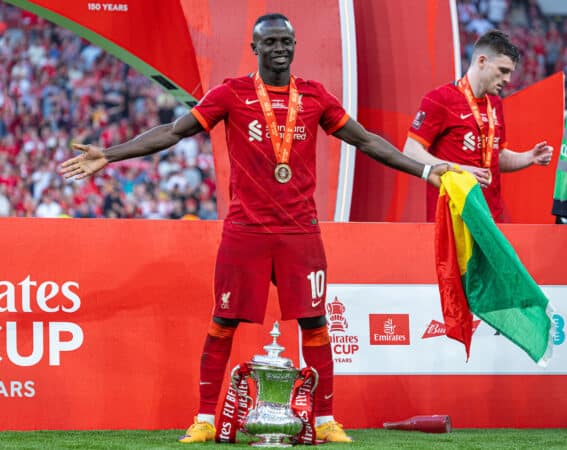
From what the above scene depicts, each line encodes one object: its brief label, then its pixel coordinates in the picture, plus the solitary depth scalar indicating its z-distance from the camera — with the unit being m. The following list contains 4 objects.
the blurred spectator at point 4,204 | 27.07
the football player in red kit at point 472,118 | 10.93
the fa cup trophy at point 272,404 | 8.67
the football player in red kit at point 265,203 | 8.88
